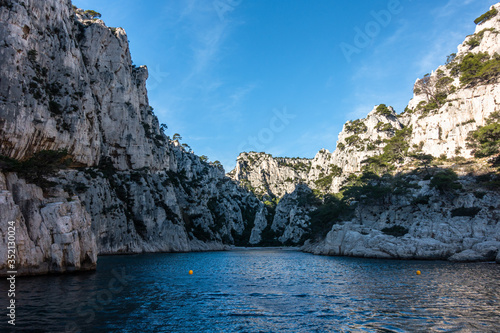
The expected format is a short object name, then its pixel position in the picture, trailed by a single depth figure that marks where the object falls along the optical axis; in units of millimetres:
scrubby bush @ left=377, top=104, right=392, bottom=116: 120750
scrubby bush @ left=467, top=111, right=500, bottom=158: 55281
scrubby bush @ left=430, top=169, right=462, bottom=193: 55156
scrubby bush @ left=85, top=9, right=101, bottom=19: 94544
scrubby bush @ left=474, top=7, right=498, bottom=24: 89500
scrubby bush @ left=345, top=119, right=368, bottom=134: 130625
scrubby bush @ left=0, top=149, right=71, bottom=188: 27469
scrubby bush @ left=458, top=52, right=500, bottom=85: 72281
